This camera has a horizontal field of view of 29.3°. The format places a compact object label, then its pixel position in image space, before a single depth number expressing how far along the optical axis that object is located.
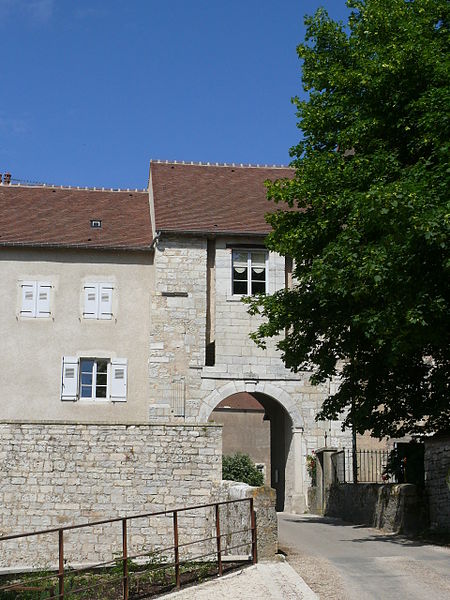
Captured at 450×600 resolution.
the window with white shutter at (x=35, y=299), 26.97
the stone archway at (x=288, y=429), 26.27
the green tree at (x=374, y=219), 13.82
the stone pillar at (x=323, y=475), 24.17
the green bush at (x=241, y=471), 28.97
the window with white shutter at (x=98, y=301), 27.23
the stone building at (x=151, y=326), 26.36
